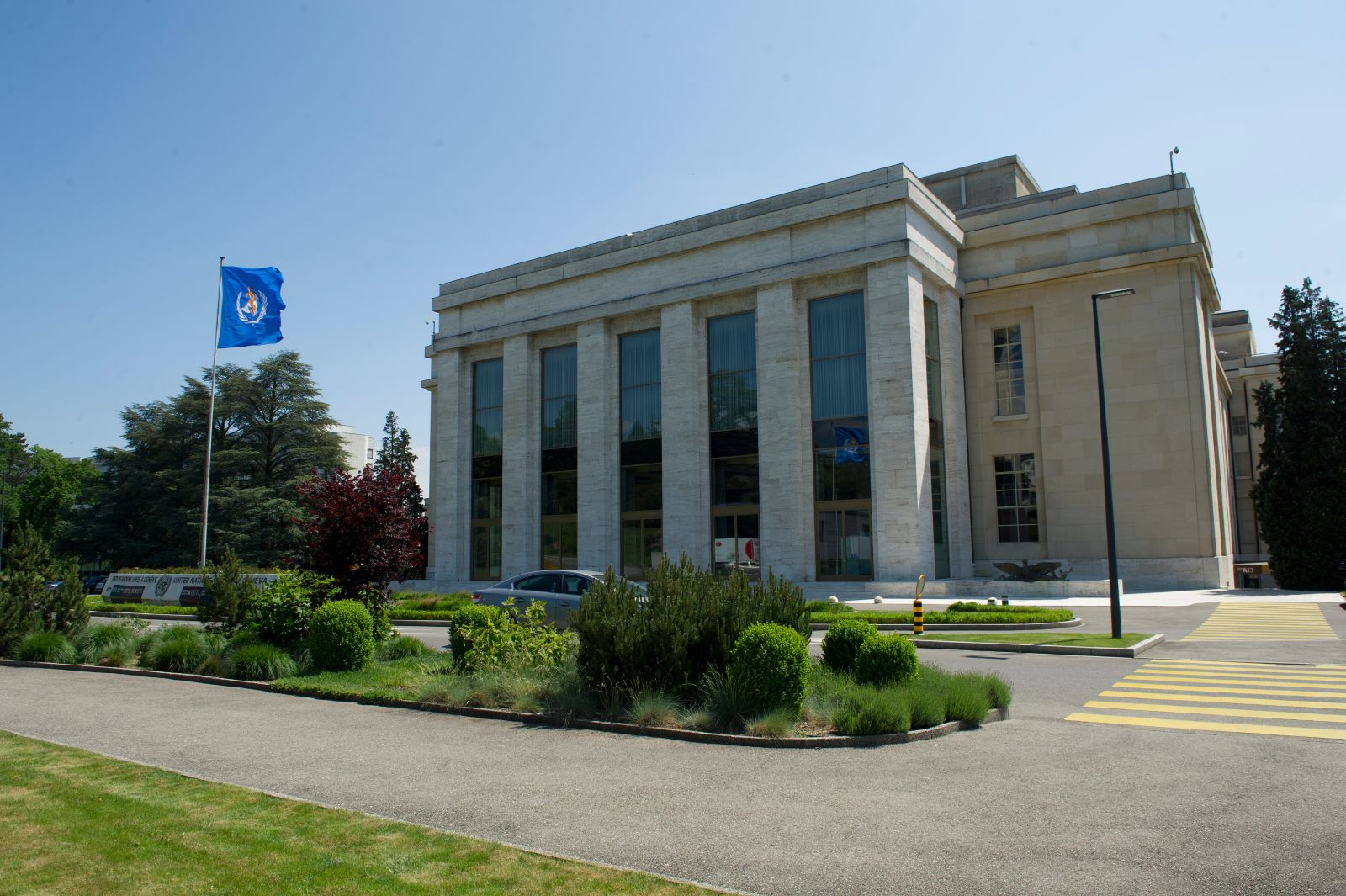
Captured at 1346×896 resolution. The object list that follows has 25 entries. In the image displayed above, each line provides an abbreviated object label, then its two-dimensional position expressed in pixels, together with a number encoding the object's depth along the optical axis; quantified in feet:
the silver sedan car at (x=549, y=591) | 68.33
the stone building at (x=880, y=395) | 114.62
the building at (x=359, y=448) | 382.42
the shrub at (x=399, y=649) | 53.21
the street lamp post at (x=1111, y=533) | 60.34
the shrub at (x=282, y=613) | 51.31
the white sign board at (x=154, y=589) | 127.44
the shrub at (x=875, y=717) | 30.07
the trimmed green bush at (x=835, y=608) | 84.41
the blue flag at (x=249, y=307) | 114.62
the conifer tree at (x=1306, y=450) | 119.34
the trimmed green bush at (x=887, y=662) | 35.83
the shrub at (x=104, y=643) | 53.47
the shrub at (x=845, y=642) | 38.81
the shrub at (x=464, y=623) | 44.45
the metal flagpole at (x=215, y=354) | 115.03
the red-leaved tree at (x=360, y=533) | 55.21
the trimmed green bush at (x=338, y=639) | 46.78
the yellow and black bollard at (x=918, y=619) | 66.44
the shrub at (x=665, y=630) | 35.58
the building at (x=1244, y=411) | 183.01
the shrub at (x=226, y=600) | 54.60
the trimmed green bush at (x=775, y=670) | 32.01
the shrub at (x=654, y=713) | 32.40
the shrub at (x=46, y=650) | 53.83
